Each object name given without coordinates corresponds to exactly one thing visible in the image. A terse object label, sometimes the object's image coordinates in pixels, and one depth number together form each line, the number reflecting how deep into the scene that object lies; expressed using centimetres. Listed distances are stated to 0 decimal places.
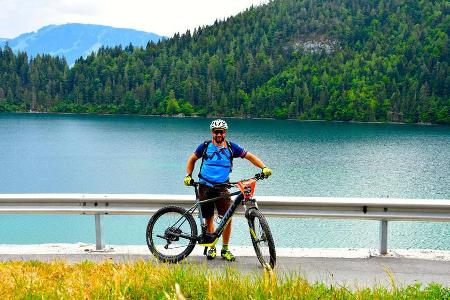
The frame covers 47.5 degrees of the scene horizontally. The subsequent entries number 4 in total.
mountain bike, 672
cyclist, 721
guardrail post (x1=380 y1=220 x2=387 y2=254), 755
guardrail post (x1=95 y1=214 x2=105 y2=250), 783
